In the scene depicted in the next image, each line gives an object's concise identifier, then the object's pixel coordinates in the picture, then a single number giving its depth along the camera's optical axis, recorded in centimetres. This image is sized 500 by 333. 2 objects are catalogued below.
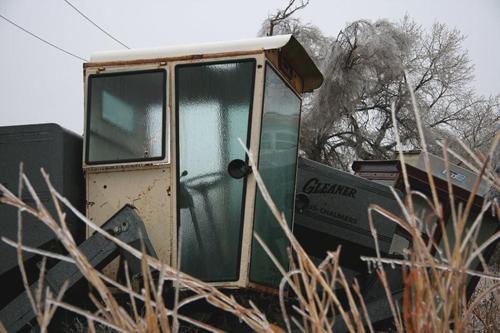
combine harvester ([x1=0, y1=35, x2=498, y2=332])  386
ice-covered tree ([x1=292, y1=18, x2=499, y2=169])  2277
